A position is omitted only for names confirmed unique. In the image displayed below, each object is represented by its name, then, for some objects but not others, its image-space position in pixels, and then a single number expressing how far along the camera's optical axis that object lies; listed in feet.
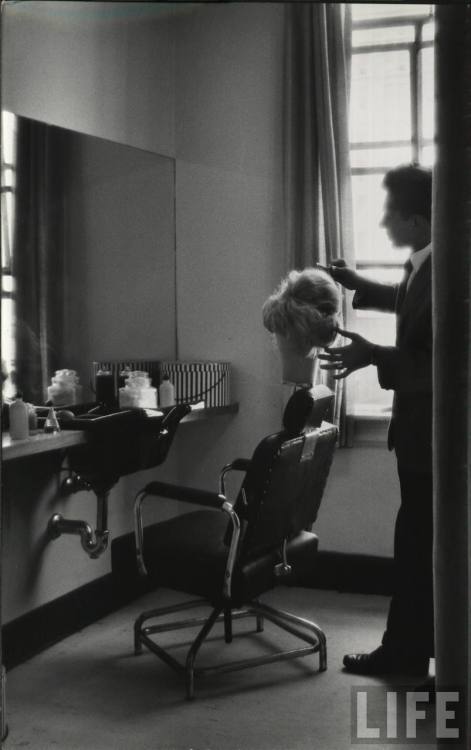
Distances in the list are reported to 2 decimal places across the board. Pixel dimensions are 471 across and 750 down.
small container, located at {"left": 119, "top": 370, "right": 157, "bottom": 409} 10.60
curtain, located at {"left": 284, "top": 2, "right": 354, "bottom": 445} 11.37
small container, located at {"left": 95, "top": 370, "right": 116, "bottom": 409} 10.46
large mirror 9.35
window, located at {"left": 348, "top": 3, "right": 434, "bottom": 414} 11.19
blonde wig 9.82
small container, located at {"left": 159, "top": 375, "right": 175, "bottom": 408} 11.45
